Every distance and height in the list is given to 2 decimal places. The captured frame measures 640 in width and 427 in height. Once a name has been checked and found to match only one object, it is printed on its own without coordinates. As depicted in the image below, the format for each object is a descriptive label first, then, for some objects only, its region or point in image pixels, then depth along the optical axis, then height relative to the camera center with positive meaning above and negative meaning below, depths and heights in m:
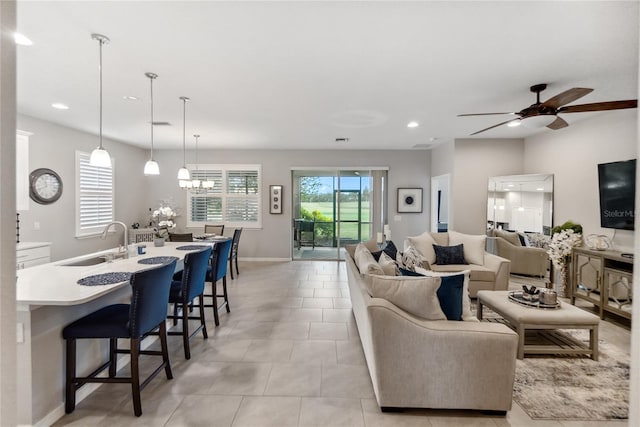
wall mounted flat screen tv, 3.71 +0.24
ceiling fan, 2.57 +0.98
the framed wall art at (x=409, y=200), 7.30 +0.25
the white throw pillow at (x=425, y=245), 4.75 -0.56
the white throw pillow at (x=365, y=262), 2.64 -0.50
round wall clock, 4.53 +0.33
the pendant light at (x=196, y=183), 5.37 +0.46
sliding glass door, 7.35 +0.11
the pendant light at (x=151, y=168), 3.38 +0.45
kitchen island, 1.79 -0.82
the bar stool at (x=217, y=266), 3.50 -0.68
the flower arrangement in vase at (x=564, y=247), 4.36 -0.51
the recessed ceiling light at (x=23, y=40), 2.33 +1.31
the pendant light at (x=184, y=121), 3.77 +1.36
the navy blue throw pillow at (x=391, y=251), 3.53 -0.48
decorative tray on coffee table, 2.88 -0.89
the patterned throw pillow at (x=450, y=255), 4.59 -0.68
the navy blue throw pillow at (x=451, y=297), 2.20 -0.63
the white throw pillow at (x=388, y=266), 2.76 -0.53
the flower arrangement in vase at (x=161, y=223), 5.62 -0.32
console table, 3.43 -0.83
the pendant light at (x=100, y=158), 2.62 +0.43
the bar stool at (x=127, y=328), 2.02 -0.82
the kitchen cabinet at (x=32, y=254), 3.81 -0.63
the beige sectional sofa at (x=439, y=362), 1.96 -1.00
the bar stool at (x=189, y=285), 2.78 -0.76
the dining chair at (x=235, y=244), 5.70 -0.68
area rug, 2.08 -1.37
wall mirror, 5.17 +0.15
